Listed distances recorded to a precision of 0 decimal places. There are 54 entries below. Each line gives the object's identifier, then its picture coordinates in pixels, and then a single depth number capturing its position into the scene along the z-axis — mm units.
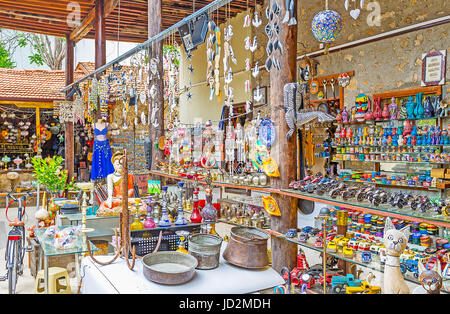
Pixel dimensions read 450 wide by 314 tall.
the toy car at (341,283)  2891
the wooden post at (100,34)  8164
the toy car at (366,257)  2838
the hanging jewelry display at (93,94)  7730
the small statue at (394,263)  2211
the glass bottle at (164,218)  3723
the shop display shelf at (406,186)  5520
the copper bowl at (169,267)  2154
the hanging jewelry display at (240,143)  4887
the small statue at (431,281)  2070
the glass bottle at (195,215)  3871
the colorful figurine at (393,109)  5949
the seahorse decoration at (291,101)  3484
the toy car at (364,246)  2955
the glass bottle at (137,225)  3627
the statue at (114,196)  4023
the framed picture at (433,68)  5480
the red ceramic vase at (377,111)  6227
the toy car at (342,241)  3090
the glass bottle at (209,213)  3885
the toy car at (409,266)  2653
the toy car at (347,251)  2993
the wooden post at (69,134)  10633
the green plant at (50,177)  6355
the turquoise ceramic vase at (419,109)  5609
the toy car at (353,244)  3070
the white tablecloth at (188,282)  2137
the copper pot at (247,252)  2480
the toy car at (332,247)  3123
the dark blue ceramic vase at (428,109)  5527
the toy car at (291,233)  3467
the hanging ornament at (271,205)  3617
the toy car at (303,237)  3338
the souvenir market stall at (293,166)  2486
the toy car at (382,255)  2766
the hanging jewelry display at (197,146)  5408
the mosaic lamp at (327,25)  3821
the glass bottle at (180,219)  3754
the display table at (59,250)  3129
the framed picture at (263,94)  8992
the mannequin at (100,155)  8273
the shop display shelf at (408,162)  5479
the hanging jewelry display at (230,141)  4898
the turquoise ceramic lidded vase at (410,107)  5691
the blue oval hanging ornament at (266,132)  3658
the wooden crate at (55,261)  4332
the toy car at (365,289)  2604
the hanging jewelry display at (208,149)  5012
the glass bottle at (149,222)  3673
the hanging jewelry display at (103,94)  7386
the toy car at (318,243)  3221
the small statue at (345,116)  6785
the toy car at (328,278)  3265
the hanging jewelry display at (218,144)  5305
